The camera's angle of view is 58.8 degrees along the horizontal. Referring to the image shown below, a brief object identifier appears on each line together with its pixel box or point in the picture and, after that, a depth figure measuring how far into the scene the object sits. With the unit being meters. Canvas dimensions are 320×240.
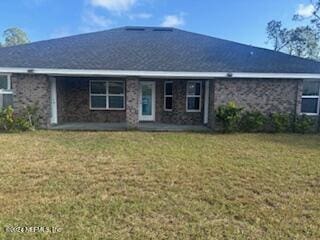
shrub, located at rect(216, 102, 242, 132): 11.81
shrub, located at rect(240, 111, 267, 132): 12.10
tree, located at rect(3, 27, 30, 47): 57.97
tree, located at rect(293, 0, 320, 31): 25.86
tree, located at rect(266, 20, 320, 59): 37.38
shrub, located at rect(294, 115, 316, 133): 12.22
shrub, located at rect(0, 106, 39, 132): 11.34
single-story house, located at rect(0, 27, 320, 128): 12.12
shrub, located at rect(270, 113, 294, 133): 12.15
